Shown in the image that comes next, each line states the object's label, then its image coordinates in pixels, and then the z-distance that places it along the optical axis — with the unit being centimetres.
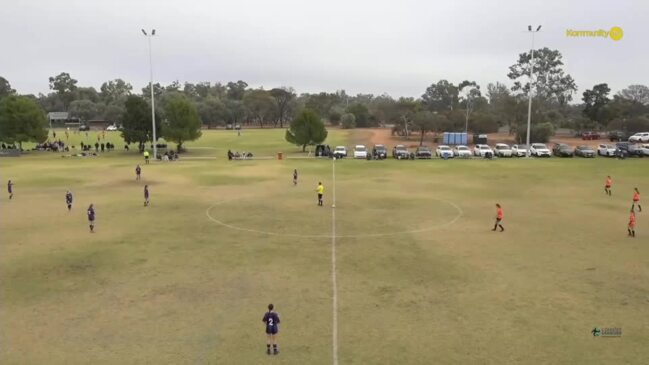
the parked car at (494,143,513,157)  6775
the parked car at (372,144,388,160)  6575
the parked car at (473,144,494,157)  6644
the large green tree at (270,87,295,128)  15638
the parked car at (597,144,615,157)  6498
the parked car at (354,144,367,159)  6578
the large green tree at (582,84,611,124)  10375
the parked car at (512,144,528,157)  6744
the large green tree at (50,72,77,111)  19138
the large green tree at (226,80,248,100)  19475
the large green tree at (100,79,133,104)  17872
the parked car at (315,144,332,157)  6931
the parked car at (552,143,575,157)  6656
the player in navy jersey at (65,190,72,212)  3083
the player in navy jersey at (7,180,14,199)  3494
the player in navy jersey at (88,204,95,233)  2548
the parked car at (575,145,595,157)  6569
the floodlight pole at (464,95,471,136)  9606
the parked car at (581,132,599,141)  9686
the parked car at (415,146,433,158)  6644
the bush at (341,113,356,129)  13200
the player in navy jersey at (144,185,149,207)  3241
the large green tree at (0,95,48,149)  7162
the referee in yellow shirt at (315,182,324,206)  3222
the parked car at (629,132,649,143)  8288
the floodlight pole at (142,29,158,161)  6522
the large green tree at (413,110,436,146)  9069
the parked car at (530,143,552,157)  6644
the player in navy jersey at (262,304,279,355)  1281
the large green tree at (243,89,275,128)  15250
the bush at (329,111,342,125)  14700
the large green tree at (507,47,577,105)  12638
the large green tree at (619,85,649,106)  16431
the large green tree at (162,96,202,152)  7144
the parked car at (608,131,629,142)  9156
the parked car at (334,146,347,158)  6694
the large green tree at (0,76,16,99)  16688
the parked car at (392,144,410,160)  6577
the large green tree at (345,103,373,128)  13762
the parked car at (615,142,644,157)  6382
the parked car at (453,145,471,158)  6719
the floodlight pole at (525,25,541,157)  6575
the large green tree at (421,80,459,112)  15950
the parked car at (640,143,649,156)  6422
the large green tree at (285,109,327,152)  7362
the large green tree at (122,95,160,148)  7169
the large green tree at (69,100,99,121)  15675
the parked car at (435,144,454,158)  6644
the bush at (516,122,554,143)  9025
